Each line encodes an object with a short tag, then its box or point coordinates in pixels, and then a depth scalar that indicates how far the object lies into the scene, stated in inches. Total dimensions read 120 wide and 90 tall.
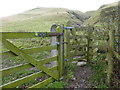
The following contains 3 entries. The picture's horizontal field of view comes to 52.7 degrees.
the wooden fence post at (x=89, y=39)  259.0
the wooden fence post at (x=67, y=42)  222.6
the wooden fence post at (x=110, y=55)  157.3
